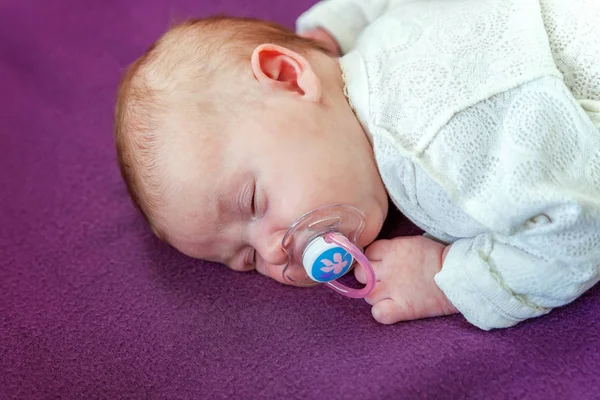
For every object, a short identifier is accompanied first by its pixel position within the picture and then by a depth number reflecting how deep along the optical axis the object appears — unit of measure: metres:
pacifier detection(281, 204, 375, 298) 0.48
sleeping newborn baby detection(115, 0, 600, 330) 0.46
